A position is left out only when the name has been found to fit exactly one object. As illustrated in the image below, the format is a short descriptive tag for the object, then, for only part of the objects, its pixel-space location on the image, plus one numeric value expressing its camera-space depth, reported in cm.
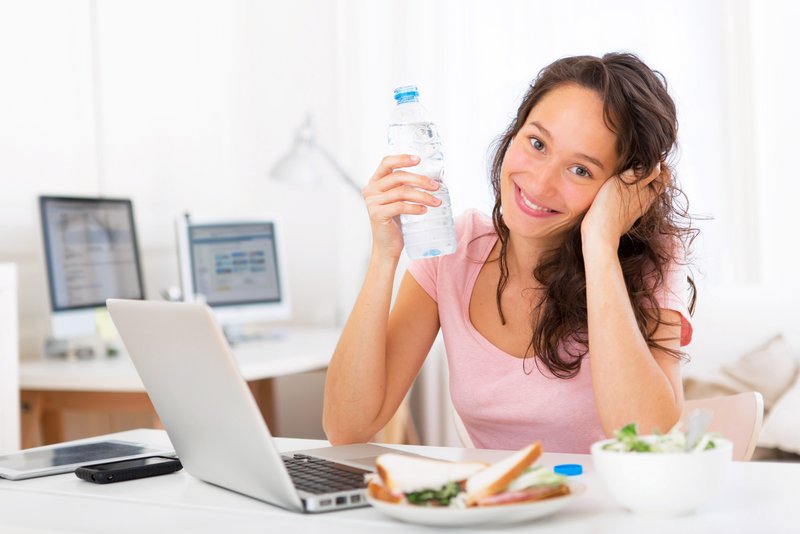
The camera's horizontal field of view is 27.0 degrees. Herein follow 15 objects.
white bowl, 163
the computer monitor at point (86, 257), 355
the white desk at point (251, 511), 166
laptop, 171
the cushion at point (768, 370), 365
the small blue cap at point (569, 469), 187
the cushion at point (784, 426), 343
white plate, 162
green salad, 166
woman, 227
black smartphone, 191
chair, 222
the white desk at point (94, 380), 319
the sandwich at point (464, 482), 164
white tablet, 198
